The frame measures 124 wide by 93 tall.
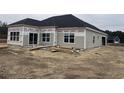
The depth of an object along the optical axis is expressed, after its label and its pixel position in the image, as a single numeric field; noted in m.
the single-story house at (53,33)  11.15
